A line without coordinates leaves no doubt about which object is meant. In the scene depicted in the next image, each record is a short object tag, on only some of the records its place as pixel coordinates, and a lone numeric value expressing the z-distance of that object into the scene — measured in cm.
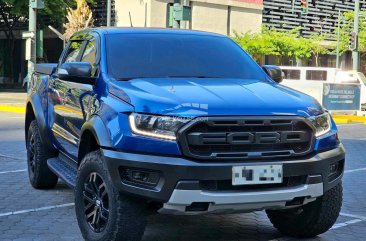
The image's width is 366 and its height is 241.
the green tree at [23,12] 3347
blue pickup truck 393
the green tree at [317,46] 4175
